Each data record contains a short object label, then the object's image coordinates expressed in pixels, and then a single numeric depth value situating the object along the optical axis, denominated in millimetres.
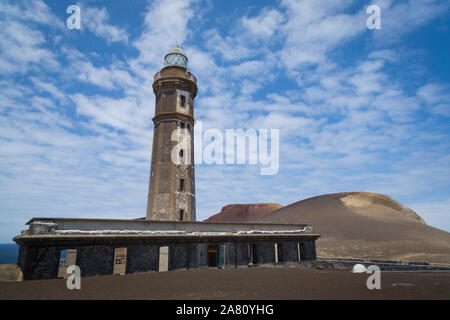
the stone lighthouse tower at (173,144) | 21375
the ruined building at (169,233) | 11953
